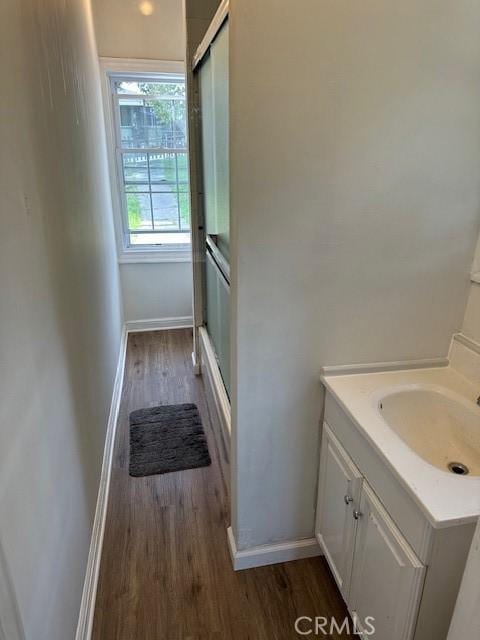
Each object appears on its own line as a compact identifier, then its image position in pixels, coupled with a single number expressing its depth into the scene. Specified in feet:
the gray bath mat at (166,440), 7.86
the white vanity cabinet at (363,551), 3.71
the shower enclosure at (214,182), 6.54
